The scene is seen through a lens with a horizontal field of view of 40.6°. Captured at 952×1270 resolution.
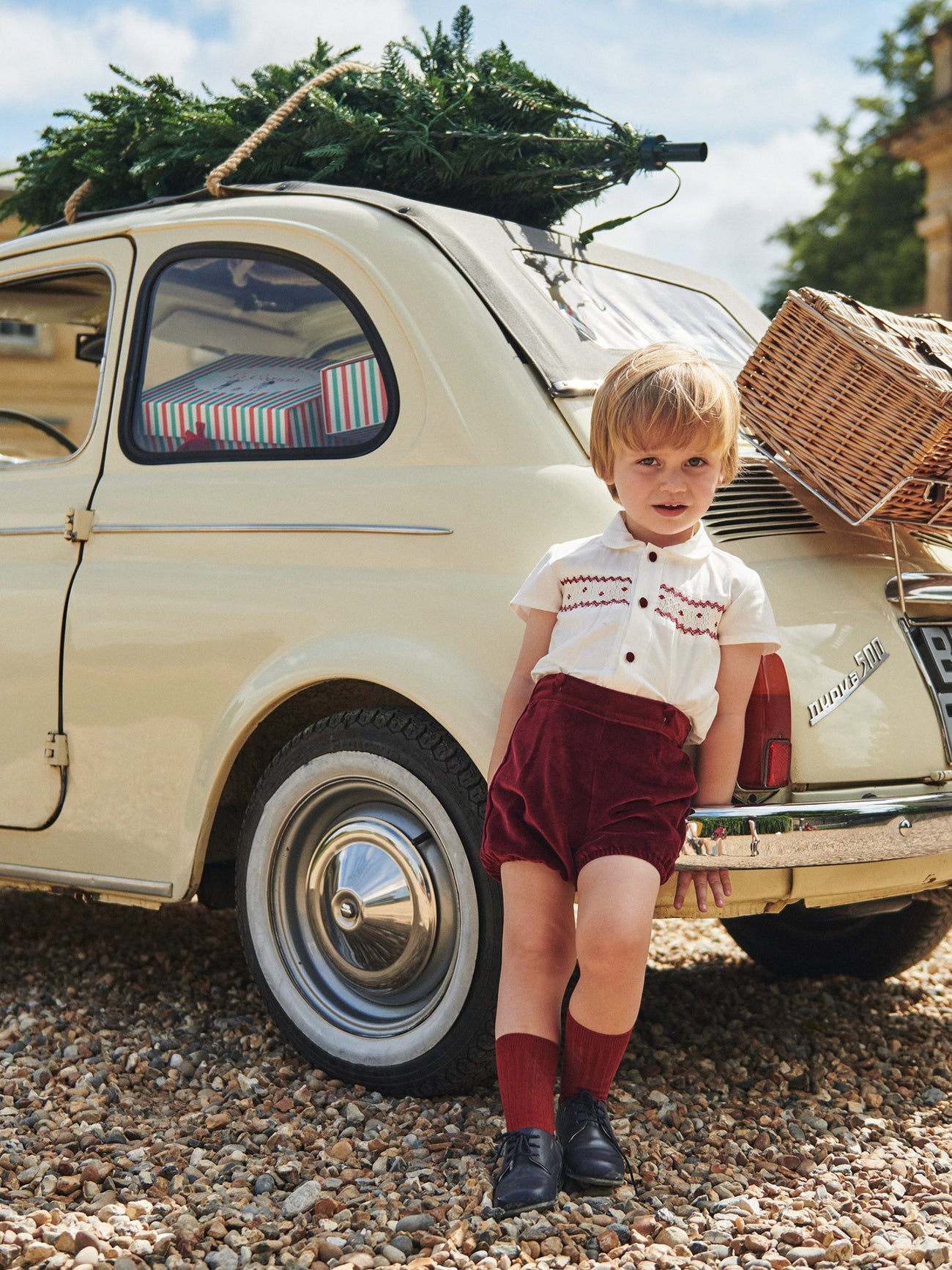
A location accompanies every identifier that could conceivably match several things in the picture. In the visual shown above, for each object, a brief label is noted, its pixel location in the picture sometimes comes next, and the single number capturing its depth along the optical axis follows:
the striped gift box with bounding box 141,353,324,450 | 3.08
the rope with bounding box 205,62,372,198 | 3.40
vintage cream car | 2.59
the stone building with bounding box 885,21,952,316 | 21.16
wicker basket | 2.53
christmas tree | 3.48
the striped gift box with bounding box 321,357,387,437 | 2.95
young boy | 2.32
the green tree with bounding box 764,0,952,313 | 35.19
